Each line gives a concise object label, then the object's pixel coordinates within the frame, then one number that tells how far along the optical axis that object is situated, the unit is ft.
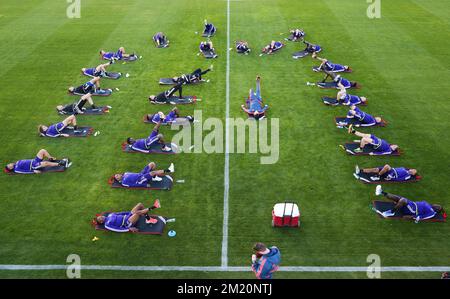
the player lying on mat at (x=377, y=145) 53.31
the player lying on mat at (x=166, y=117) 60.59
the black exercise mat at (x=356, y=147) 53.83
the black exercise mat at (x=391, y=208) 43.78
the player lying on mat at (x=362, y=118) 58.80
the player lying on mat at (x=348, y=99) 64.80
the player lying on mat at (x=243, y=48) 85.35
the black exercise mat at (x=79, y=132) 58.54
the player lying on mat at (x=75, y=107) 63.21
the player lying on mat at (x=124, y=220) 42.55
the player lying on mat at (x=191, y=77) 71.82
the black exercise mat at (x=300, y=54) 82.89
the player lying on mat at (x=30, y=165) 50.98
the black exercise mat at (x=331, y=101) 65.43
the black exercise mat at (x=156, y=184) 48.52
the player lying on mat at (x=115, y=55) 81.87
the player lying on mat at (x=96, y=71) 74.84
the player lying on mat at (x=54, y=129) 58.03
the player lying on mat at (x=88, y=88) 68.59
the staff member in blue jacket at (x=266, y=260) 33.81
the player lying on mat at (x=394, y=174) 48.60
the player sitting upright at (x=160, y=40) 89.15
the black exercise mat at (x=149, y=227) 42.47
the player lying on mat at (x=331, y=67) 75.41
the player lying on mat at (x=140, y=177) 48.42
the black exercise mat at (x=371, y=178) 48.93
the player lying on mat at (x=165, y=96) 65.92
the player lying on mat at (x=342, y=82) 69.82
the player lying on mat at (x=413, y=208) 43.47
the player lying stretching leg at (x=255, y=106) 62.34
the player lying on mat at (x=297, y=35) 90.58
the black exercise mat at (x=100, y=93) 69.21
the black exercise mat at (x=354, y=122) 59.47
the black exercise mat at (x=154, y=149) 54.90
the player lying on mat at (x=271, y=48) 85.03
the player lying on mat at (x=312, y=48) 82.80
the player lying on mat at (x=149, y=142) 54.70
